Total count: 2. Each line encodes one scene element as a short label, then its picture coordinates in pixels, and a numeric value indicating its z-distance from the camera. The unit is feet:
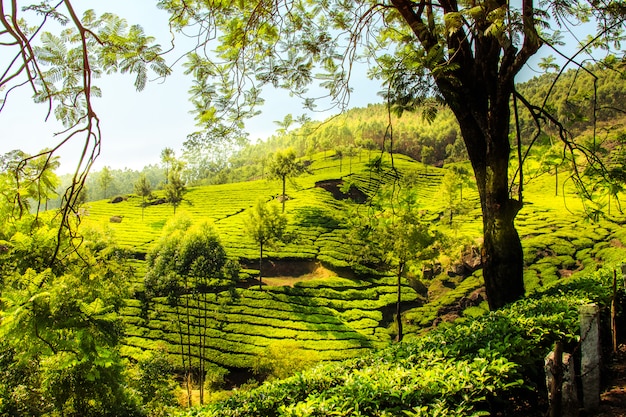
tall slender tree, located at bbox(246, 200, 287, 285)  96.53
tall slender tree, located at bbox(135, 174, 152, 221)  150.82
